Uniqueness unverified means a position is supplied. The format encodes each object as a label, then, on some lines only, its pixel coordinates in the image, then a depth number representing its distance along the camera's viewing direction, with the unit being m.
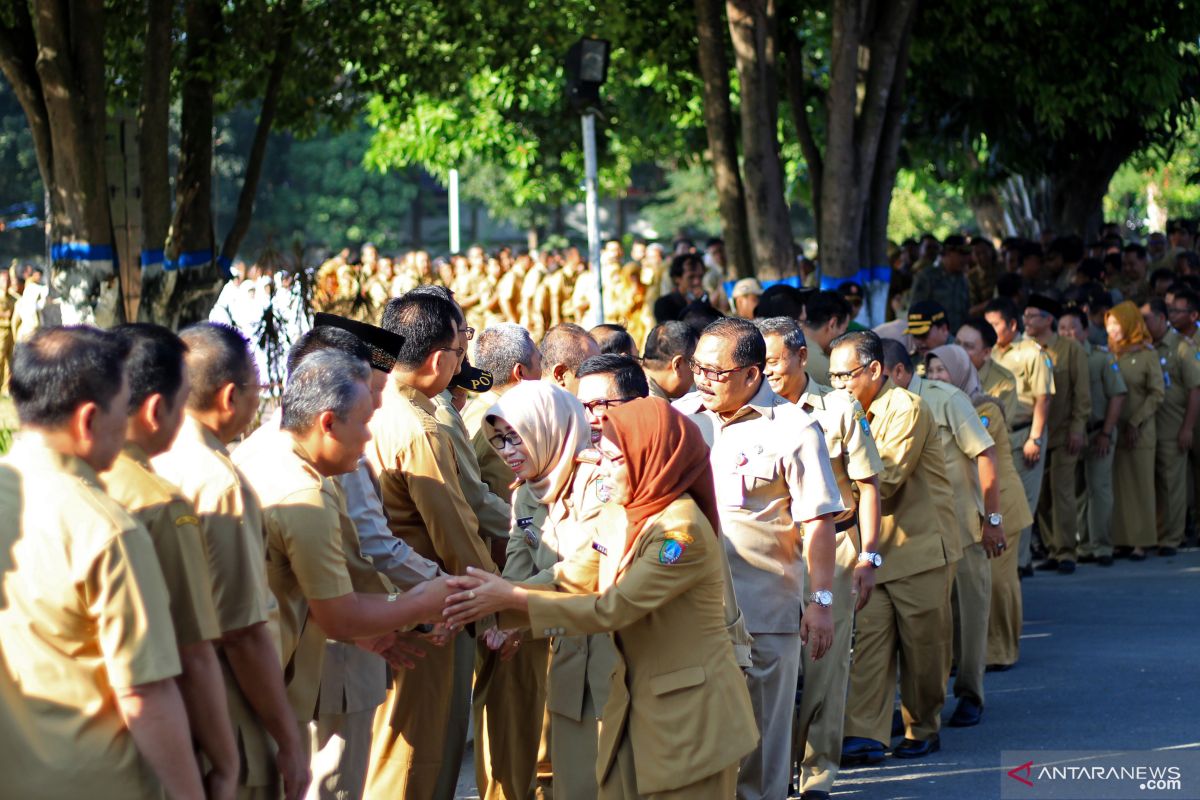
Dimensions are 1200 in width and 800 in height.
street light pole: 12.32
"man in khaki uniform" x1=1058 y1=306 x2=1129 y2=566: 12.73
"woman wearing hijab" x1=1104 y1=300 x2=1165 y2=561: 12.98
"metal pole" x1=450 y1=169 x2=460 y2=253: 43.14
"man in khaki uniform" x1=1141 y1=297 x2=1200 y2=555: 13.41
